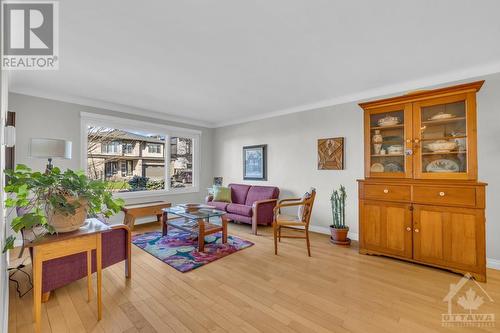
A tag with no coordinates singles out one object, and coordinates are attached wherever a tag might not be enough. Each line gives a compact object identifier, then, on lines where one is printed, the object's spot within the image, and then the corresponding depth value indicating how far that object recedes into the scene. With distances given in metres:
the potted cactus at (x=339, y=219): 3.48
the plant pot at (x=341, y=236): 3.47
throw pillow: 5.03
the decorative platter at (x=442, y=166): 2.60
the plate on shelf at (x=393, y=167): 2.93
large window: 4.33
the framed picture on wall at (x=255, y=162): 5.05
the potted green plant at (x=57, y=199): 1.46
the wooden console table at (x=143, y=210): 3.89
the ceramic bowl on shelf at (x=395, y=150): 2.94
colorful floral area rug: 2.83
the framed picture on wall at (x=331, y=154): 3.90
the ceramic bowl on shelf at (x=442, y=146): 2.63
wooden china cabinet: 2.43
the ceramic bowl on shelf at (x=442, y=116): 2.64
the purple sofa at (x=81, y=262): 1.92
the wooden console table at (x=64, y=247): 1.54
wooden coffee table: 3.17
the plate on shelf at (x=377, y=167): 3.06
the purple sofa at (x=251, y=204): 4.24
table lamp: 2.72
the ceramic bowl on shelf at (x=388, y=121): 2.98
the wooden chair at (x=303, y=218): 3.13
